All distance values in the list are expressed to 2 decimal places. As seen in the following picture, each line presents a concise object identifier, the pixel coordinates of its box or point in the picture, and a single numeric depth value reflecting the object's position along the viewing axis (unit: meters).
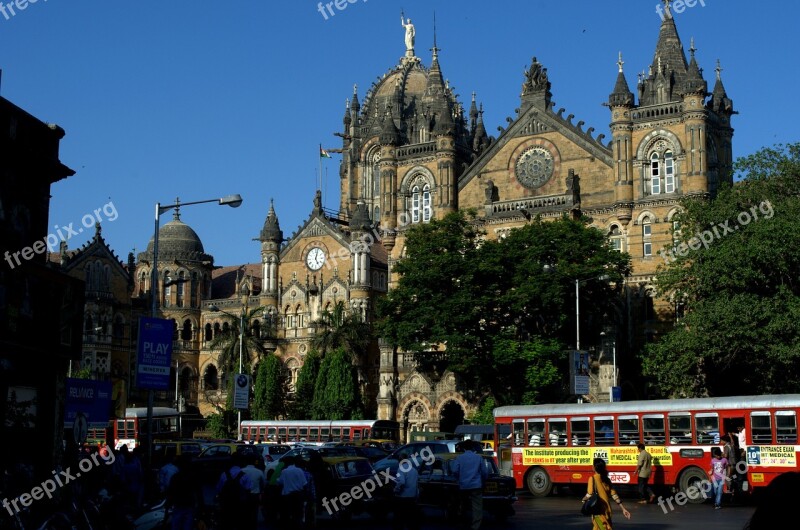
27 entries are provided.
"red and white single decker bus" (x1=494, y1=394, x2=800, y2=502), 28.56
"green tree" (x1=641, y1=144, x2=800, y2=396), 44.00
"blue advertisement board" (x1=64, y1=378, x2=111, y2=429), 25.72
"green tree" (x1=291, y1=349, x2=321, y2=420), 71.75
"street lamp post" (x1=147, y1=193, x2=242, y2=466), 26.42
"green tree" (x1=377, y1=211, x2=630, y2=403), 53.81
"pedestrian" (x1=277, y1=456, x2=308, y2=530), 19.03
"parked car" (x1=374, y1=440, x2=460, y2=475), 29.22
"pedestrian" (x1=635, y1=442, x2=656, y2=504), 28.75
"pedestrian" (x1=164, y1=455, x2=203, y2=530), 15.24
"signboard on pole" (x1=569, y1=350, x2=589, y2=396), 42.03
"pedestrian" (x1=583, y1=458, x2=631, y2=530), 15.60
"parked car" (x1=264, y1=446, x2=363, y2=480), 31.48
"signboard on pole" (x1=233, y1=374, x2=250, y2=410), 34.97
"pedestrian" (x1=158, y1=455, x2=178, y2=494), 21.86
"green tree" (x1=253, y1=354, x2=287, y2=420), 72.00
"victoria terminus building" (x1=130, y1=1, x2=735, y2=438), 61.16
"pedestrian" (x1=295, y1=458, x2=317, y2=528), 19.48
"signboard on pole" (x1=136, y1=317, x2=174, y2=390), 24.17
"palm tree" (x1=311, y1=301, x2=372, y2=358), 72.25
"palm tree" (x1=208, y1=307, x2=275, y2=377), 75.25
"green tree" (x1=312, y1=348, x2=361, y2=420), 69.06
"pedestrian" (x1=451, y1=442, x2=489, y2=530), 19.05
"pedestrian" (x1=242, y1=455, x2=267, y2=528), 18.02
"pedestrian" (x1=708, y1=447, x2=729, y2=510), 27.31
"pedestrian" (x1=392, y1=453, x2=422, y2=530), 18.03
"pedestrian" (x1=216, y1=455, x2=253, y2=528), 17.33
